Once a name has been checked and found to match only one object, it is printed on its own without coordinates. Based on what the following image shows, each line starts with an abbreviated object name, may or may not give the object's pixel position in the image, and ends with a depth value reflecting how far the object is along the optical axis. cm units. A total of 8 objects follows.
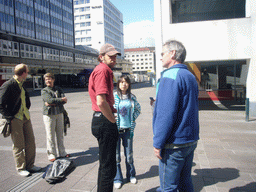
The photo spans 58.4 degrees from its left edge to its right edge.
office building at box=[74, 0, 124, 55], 8700
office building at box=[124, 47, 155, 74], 15625
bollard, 866
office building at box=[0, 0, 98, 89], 3619
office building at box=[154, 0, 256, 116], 948
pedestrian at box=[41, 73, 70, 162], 454
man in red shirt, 252
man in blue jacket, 200
